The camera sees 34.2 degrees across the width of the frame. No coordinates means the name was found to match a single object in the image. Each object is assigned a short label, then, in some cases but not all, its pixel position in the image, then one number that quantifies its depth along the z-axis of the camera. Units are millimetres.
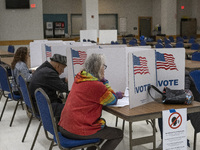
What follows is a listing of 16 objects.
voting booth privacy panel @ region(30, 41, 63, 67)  6219
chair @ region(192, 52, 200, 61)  6059
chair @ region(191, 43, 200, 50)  8906
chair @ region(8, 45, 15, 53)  9805
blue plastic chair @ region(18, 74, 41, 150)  3370
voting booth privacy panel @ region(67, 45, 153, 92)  3654
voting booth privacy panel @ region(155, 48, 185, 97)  2998
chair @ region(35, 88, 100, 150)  2566
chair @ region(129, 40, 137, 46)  11500
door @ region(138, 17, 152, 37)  18484
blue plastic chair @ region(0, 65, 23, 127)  4410
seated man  3490
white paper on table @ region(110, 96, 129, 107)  2777
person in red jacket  2584
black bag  2748
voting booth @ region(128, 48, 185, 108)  2746
